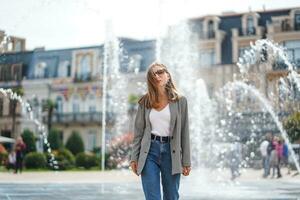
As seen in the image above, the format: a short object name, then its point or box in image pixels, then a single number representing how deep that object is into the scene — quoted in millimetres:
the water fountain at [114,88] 22828
